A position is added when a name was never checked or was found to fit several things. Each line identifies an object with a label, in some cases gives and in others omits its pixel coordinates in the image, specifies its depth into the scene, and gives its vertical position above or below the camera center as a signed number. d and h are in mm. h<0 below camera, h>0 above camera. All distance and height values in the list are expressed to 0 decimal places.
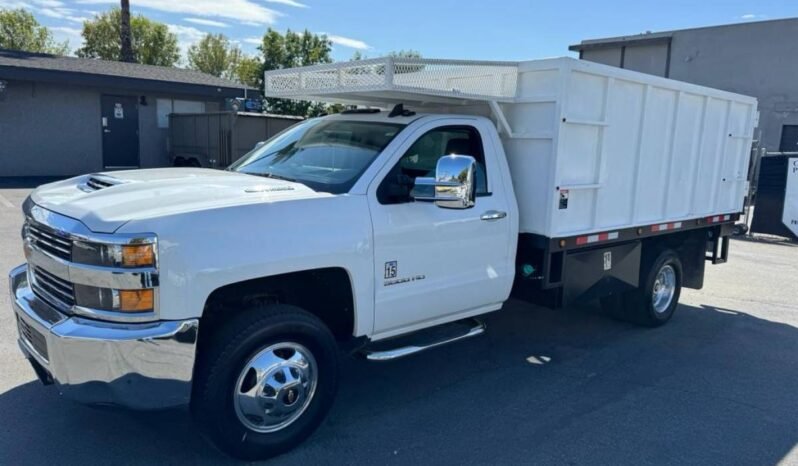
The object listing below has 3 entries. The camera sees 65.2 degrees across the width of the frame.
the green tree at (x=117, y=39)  52812 +6565
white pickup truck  3186 -686
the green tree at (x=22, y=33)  55125 +7007
